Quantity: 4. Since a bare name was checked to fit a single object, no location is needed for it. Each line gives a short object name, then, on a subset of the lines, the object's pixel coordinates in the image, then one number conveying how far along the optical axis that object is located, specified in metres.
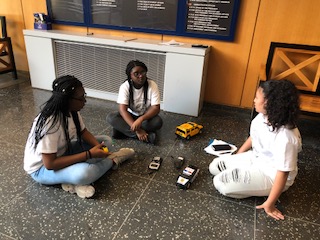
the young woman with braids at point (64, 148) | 1.40
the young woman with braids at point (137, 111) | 2.16
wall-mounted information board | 2.60
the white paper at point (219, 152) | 2.07
